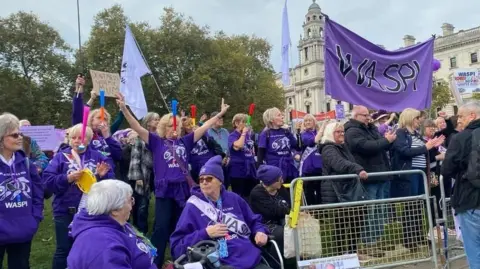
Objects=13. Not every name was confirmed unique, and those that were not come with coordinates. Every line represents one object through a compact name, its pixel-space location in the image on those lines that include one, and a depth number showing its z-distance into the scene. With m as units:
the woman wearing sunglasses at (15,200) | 4.00
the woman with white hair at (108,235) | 2.55
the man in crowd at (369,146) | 5.92
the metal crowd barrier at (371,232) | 4.89
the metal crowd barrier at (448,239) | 5.62
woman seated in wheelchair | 3.92
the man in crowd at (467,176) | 4.34
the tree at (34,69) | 34.59
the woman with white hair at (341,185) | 5.18
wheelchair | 3.62
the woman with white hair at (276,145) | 7.37
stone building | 71.19
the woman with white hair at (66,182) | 4.61
